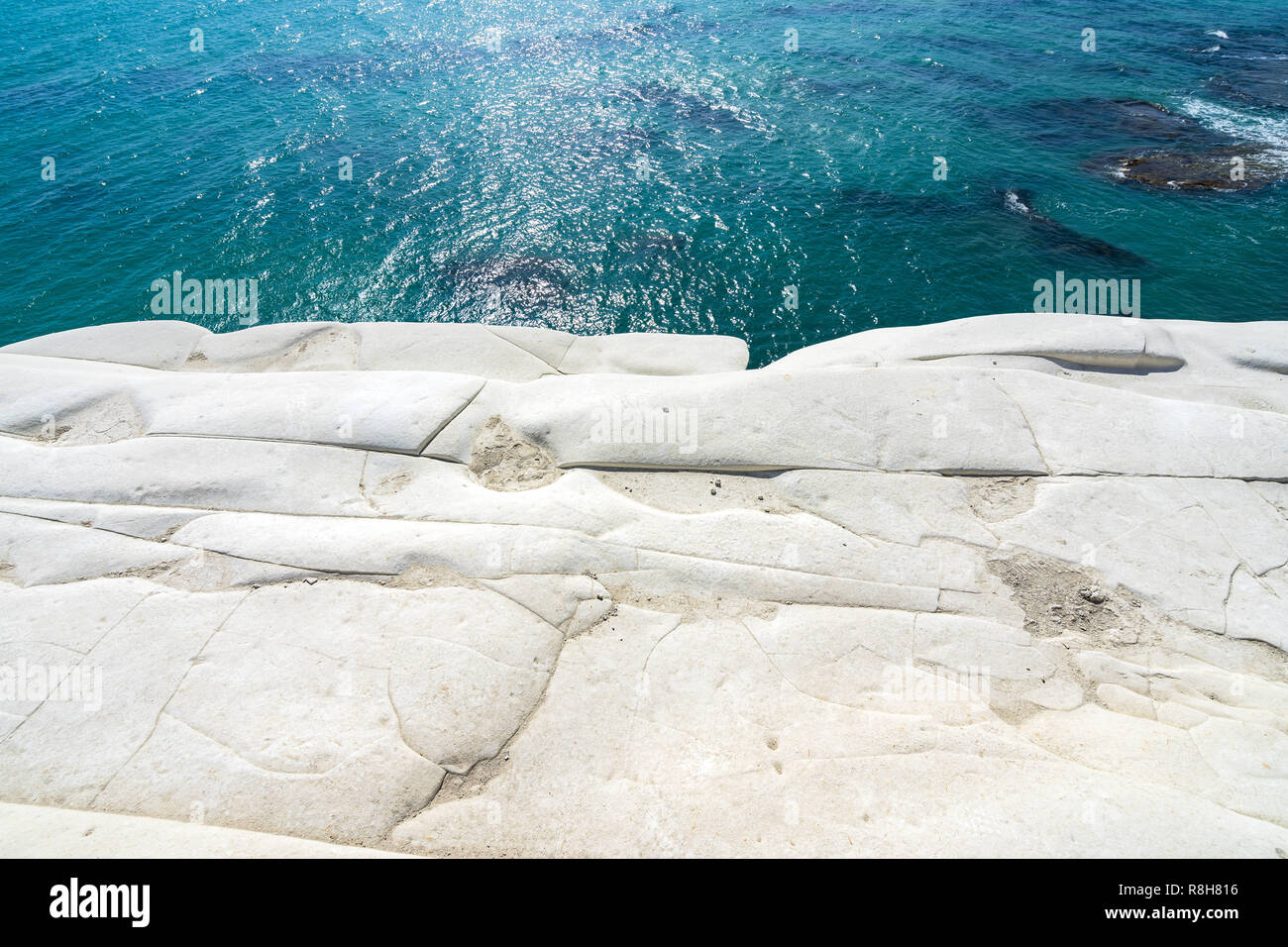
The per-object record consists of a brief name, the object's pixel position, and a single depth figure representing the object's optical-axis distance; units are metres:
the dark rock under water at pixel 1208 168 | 20.34
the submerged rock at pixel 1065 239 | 17.62
